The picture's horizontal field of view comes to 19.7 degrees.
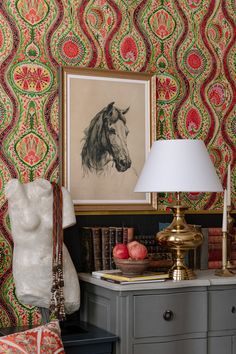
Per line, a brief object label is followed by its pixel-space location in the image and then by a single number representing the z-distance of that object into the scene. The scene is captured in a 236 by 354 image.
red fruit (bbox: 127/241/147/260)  3.34
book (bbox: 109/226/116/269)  3.59
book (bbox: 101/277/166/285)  3.23
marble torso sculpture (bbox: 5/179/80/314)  3.29
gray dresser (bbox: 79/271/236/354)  3.21
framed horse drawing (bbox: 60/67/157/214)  3.70
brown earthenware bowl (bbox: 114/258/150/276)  3.32
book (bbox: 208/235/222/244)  3.84
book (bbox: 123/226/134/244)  3.60
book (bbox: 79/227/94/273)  3.60
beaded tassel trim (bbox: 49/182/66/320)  3.29
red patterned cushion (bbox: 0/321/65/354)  2.65
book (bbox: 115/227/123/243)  3.59
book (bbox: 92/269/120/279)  3.45
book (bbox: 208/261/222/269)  3.85
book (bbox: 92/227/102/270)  3.57
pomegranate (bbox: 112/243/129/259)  3.36
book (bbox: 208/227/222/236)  3.85
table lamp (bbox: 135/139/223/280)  3.34
